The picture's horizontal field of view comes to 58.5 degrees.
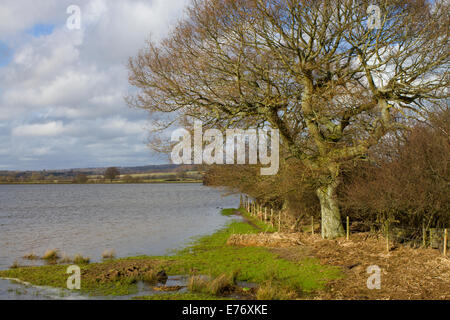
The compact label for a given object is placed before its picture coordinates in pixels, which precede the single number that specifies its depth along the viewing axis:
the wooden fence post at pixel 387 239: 15.10
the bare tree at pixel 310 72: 16.22
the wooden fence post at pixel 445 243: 13.20
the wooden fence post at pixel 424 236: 14.67
